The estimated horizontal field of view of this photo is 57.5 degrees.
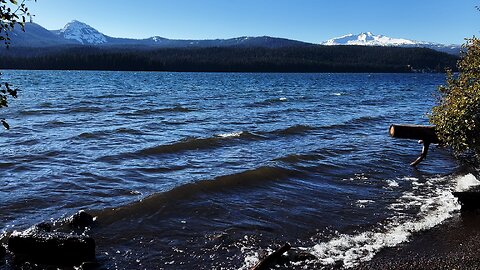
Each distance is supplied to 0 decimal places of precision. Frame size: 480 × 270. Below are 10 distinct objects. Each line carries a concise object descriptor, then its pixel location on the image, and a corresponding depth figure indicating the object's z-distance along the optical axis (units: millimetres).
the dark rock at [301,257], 8562
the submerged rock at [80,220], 10370
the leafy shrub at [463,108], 12227
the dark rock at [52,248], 8312
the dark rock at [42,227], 9077
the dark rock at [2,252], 8356
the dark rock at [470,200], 11781
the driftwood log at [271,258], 8109
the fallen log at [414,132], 15672
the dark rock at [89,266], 8094
